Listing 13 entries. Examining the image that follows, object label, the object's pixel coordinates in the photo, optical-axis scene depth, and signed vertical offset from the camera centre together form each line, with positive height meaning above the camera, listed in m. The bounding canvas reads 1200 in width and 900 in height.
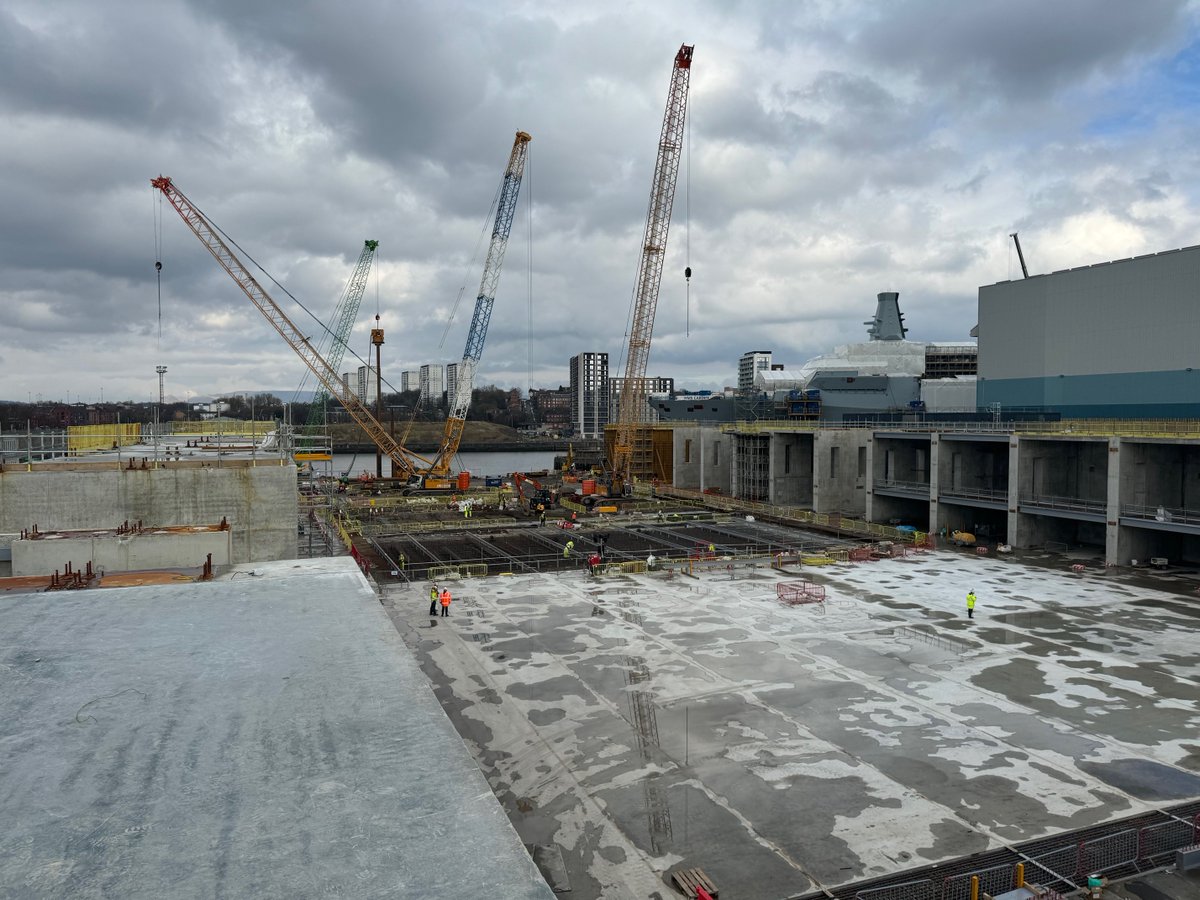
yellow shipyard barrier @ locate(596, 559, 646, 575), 41.66 -7.88
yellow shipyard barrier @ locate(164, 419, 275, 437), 79.44 -1.13
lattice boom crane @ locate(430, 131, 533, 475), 97.06 +11.01
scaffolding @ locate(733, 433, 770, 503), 76.50 -4.89
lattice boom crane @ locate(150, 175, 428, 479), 76.25 +4.98
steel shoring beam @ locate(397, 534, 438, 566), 45.76 -8.22
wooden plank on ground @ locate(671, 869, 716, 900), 13.08 -7.66
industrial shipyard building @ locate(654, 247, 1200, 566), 44.66 -1.39
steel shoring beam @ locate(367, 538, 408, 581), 41.55 -8.16
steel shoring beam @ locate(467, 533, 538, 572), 43.84 -8.15
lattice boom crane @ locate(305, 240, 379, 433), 132.38 +15.33
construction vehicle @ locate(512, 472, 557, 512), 69.28 -7.22
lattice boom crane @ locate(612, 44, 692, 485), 78.12 +12.69
